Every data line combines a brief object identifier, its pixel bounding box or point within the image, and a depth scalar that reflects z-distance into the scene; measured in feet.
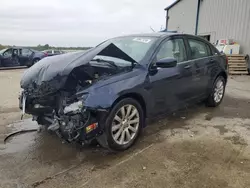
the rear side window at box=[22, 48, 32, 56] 52.30
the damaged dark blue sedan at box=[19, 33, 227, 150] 9.16
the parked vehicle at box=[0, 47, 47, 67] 49.27
